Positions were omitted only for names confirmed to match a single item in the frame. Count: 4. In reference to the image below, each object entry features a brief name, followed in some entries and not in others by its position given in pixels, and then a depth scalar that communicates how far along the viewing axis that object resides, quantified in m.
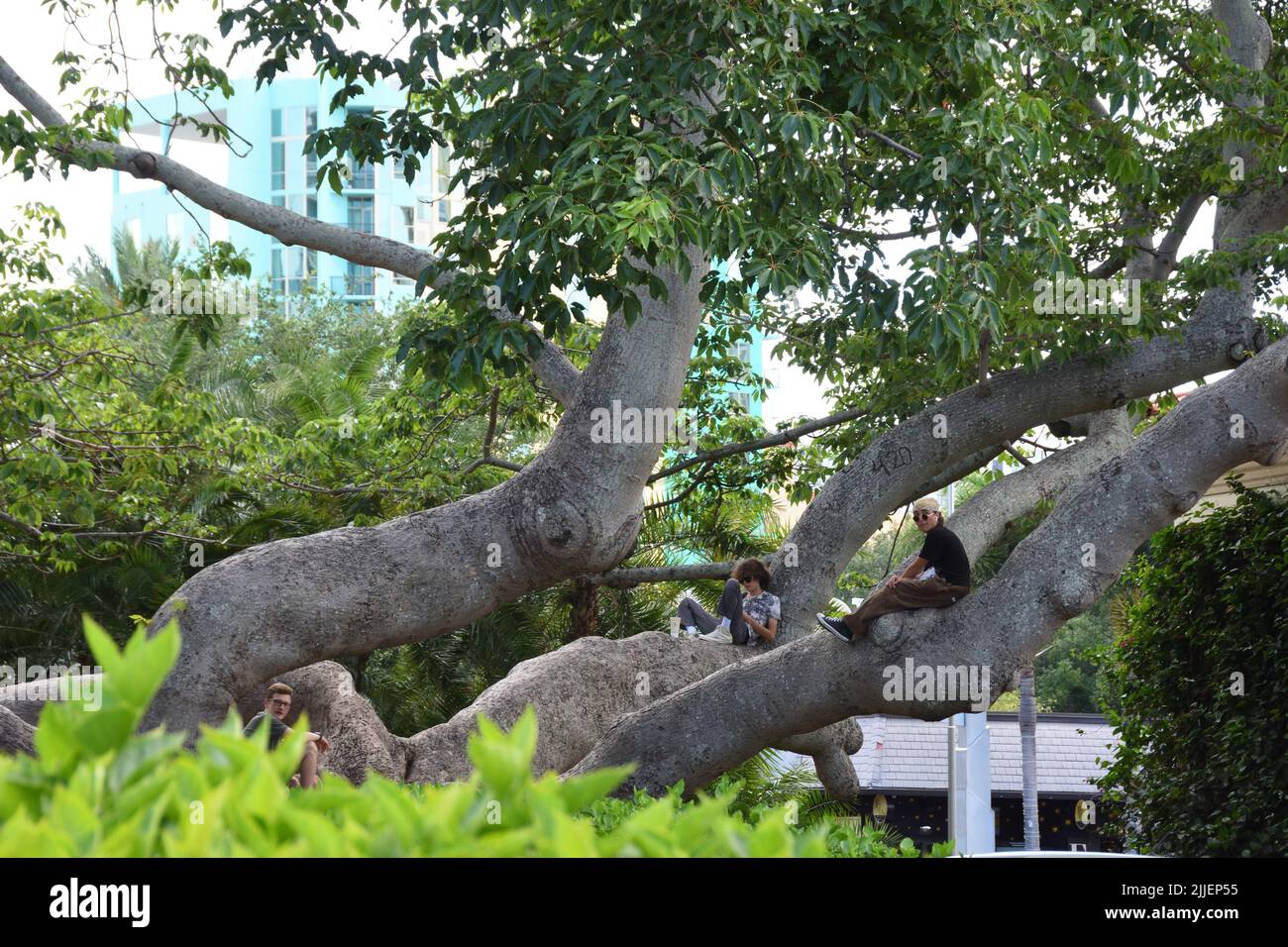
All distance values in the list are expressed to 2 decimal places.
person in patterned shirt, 17.25
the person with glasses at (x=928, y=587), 13.66
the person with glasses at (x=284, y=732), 11.75
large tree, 12.09
